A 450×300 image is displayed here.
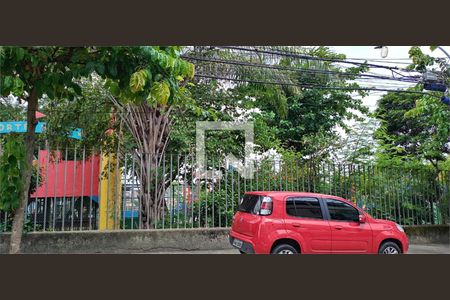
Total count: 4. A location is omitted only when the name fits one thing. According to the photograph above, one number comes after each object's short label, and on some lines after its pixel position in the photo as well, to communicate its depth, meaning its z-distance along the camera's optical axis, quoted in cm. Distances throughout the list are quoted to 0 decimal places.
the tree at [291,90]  798
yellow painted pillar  702
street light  672
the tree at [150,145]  734
